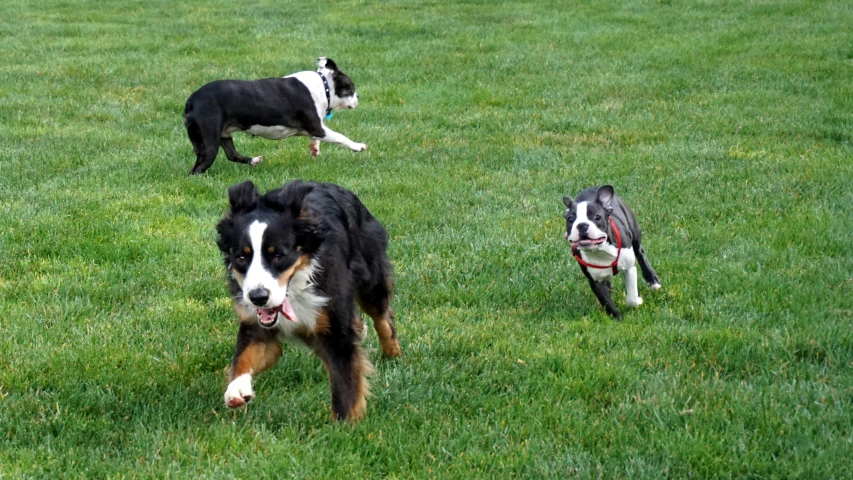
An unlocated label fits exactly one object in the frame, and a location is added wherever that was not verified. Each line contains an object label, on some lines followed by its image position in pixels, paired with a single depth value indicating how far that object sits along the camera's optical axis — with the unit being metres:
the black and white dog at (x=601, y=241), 6.01
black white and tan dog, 4.33
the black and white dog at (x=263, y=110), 10.22
